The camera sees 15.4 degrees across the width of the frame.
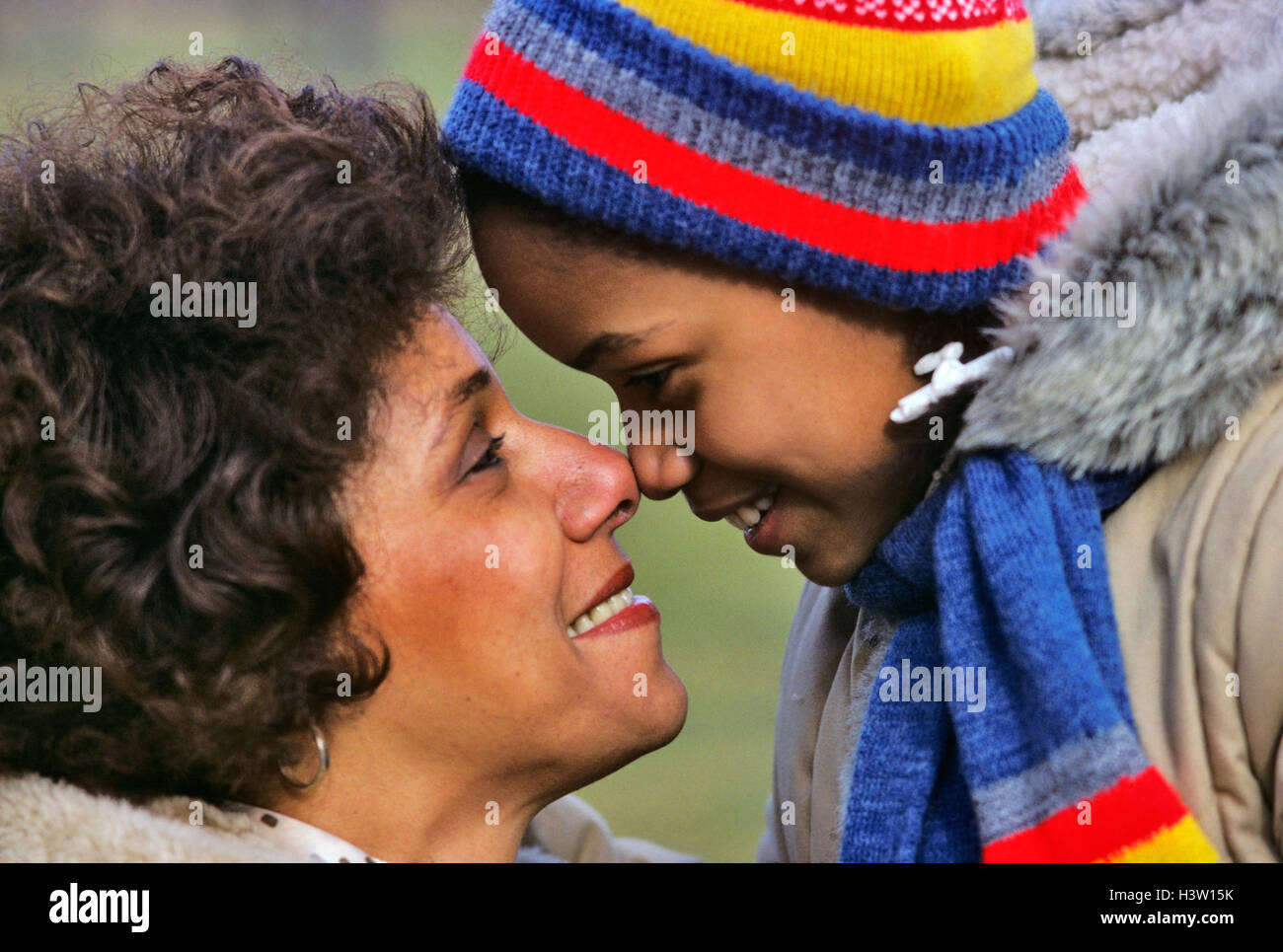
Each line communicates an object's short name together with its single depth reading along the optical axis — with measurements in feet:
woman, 4.85
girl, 4.74
